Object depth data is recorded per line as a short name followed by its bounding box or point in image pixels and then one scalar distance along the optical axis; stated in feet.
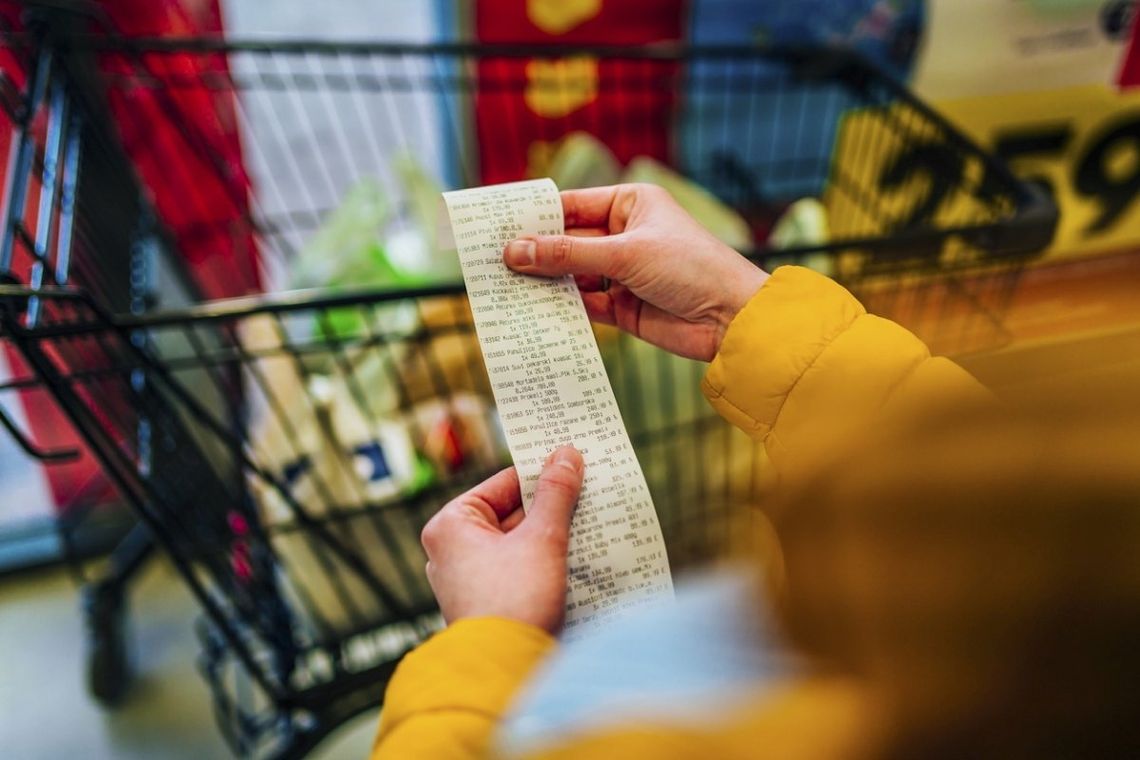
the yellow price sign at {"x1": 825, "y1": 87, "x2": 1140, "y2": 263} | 4.30
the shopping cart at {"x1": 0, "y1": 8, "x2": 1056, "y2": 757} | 2.19
